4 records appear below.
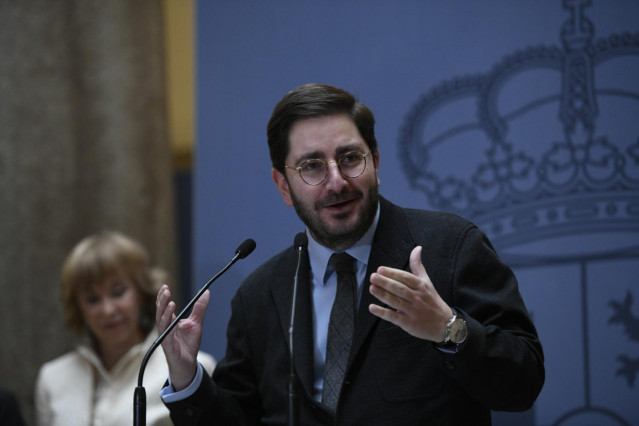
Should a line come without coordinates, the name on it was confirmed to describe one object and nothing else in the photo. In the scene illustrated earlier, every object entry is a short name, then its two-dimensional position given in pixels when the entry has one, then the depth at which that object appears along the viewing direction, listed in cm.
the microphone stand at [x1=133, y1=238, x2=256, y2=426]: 411
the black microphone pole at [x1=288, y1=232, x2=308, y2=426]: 401
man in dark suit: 408
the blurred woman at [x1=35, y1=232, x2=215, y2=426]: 487
